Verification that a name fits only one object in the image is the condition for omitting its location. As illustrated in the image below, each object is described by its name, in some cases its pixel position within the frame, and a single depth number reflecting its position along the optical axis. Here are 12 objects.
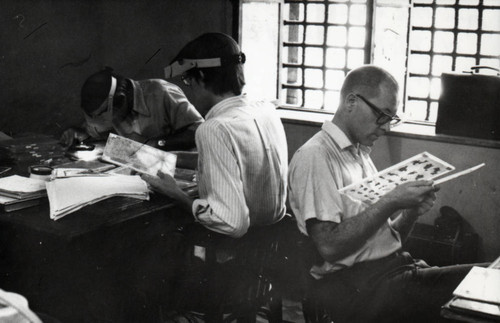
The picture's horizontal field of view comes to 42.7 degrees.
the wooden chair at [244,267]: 3.00
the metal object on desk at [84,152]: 3.98
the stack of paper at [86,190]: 2.85
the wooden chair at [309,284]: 2.76
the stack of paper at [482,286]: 1.94
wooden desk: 2.79
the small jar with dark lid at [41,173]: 3.25
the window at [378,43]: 5.14
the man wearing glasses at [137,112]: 4.24
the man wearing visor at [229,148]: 2.88
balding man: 2.65
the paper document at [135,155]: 3.50
